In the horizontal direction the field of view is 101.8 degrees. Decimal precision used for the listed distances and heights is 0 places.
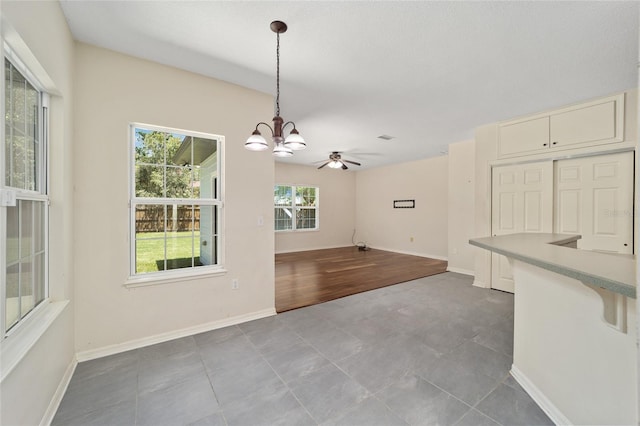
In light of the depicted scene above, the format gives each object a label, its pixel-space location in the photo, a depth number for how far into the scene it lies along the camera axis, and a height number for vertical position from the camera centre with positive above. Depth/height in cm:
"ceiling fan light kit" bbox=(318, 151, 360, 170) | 582 +115
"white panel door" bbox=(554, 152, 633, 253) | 290 +14
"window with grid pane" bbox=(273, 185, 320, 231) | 769 +11
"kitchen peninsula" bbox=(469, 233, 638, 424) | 114 -67
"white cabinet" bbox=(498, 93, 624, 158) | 295 +106
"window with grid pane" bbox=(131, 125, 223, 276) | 245 +10
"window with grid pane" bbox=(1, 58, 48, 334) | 135 +6
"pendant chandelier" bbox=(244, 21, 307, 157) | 203 +55
